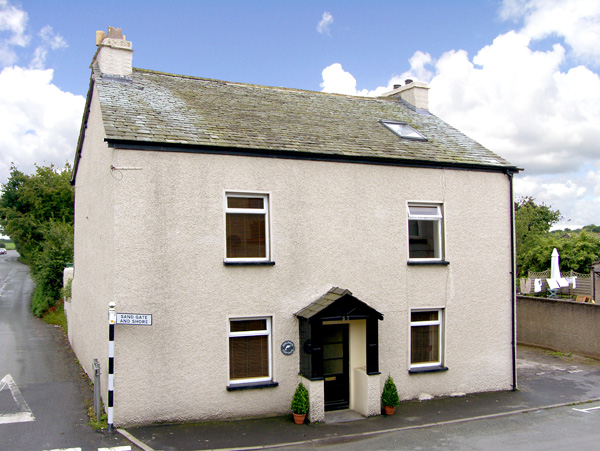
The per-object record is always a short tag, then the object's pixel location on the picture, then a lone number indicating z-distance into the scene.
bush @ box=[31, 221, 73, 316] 24.45
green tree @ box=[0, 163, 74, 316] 35.88
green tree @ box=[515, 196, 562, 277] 27.96
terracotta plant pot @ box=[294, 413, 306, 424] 10.59
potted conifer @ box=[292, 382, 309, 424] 10.56
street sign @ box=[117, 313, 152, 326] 9.80
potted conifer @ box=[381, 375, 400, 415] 11.34
